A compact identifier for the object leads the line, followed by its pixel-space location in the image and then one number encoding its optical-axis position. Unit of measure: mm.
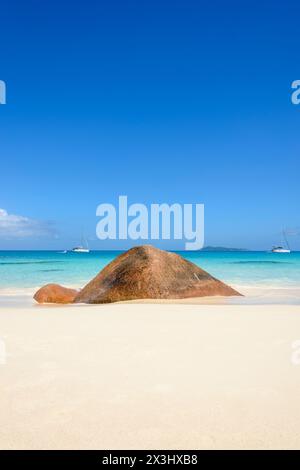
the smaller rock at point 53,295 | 9398
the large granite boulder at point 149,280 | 8766
